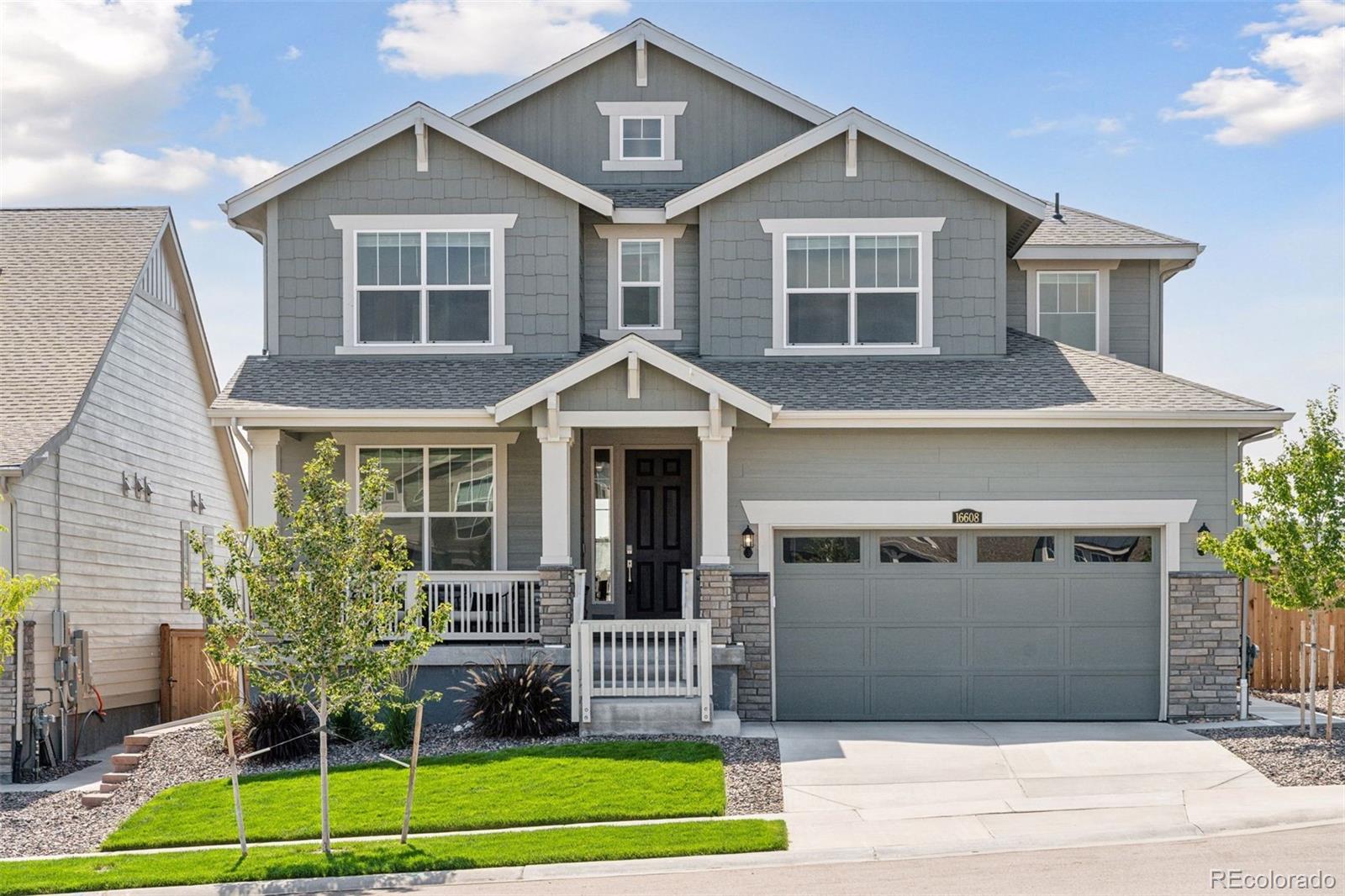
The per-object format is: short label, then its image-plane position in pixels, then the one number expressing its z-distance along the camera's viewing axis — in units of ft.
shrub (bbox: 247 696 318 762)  46.14
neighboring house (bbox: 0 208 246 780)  51.80
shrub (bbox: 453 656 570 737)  46.78
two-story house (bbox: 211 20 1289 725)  51.03
